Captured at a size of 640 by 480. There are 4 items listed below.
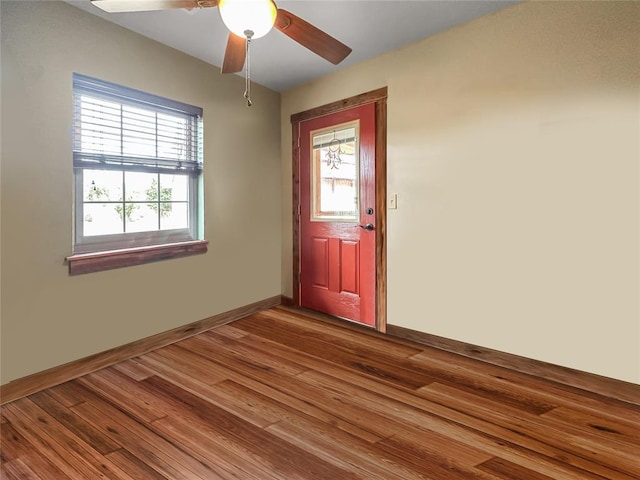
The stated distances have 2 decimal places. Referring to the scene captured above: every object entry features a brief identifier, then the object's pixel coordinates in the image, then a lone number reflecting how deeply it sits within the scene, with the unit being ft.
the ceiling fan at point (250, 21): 4.94
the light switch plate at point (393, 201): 10.27
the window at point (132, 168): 8.29
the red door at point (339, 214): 11.00
